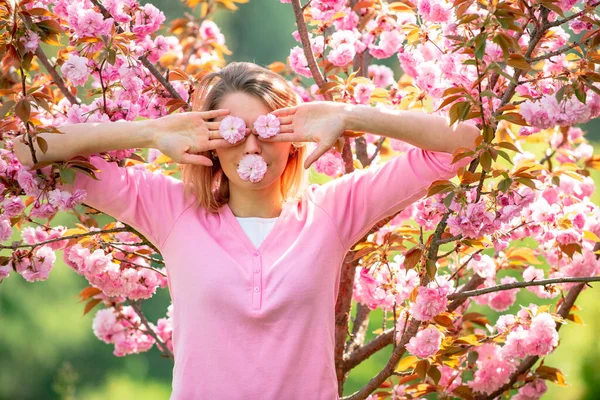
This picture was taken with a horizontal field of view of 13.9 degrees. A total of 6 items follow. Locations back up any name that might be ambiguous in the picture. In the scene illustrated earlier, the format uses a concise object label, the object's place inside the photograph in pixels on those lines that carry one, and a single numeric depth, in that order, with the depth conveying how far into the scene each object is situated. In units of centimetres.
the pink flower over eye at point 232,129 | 435
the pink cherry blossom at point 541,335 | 472
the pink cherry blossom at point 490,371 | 500
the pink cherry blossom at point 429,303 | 448
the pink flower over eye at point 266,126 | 436
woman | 436
